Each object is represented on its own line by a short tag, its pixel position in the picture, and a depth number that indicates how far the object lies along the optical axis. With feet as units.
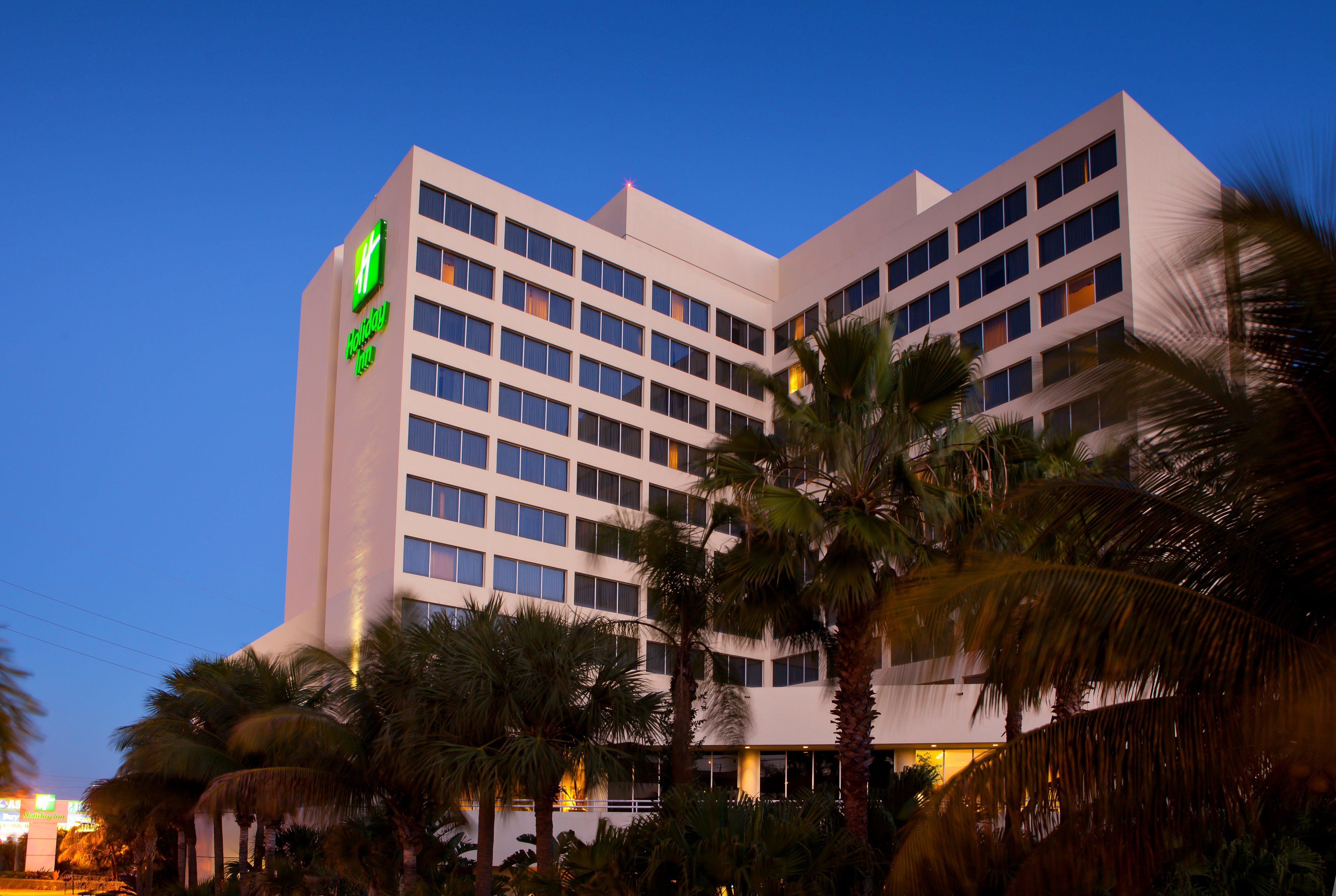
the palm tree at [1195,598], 29.14
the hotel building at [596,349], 131.75
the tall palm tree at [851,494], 56.49
